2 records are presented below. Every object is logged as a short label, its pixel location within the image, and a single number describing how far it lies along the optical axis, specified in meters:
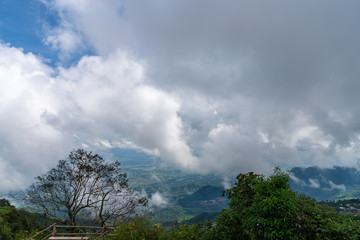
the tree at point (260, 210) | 7.27
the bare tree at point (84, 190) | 21.38
